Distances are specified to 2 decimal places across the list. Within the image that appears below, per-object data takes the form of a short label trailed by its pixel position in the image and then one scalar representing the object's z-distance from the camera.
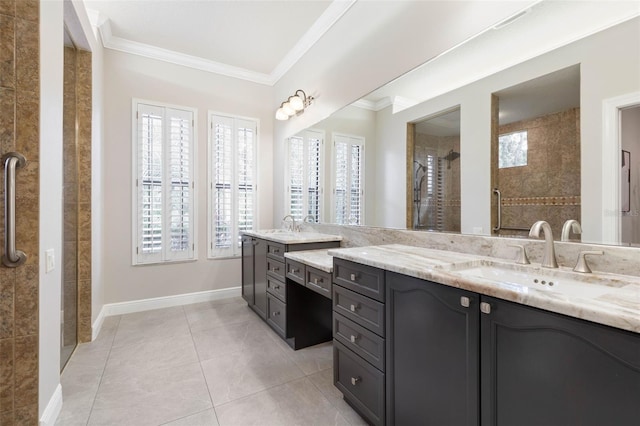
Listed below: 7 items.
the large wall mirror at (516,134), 1.20
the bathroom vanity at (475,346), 0.78
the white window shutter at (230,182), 3.75
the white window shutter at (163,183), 3.36
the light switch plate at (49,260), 1.53
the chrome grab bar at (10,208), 1.26
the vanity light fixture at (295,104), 3.36
